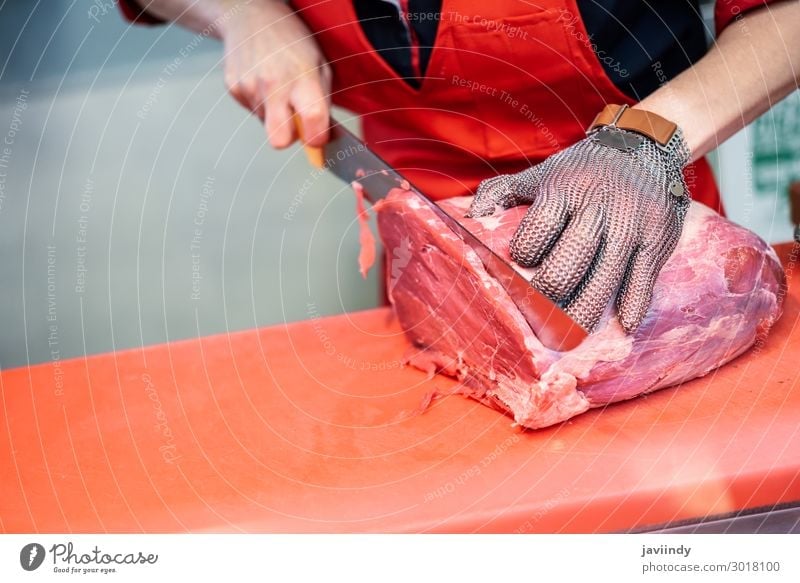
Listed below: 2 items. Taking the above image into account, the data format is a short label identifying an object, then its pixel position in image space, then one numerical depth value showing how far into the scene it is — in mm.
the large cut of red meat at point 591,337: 1027
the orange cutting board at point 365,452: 940
